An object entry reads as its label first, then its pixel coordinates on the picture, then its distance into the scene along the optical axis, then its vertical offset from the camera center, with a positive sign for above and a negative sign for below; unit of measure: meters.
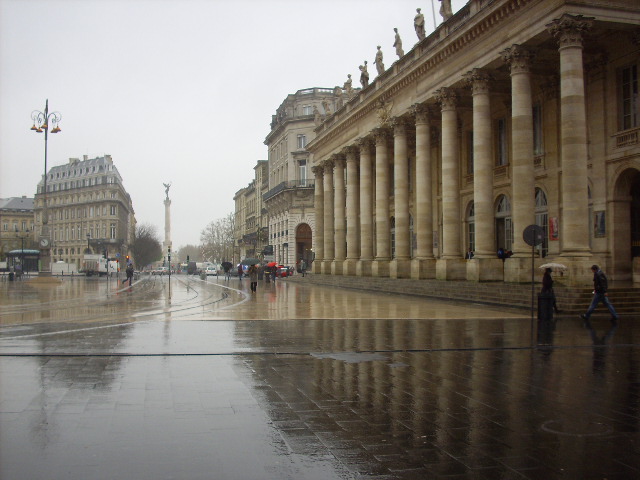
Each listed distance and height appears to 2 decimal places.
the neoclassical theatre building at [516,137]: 23.09 +5.97
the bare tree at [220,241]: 141.30 +5.55
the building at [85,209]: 127.38 +11.68
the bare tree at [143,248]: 122.12 +3.17
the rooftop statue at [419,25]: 35.31 +13.60
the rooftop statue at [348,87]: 51.49 +14.77
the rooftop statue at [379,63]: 42.50 +13.82
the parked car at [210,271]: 92.29 -1.29
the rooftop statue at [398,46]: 39.09 +13.77
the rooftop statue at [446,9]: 32.41 +13.31
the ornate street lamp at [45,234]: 45.09 +2.35
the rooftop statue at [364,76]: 47.69 +14.39
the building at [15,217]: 135.38 +10.79
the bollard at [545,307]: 17.78 -1.38
